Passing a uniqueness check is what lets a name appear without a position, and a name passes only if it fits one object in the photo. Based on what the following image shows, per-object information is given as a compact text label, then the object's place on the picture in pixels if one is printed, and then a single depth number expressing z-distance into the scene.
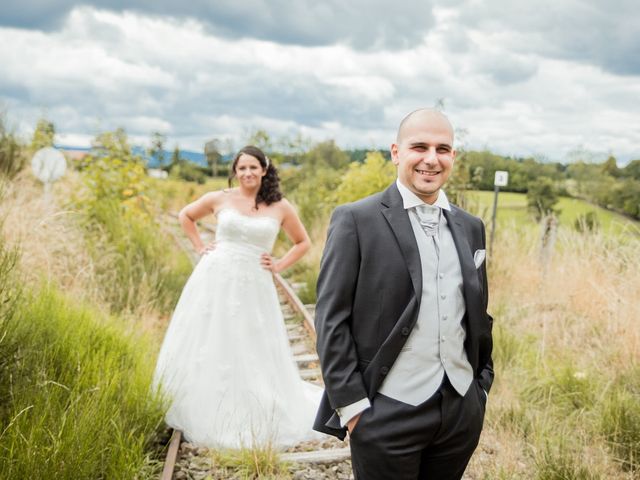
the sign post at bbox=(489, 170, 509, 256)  8.90
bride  4.71
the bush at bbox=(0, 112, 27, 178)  11.70
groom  2.12
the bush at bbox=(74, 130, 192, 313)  7.84
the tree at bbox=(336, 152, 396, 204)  12.27
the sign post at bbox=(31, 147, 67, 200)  9.45
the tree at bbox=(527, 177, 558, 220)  18.77
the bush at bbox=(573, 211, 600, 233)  8.79
